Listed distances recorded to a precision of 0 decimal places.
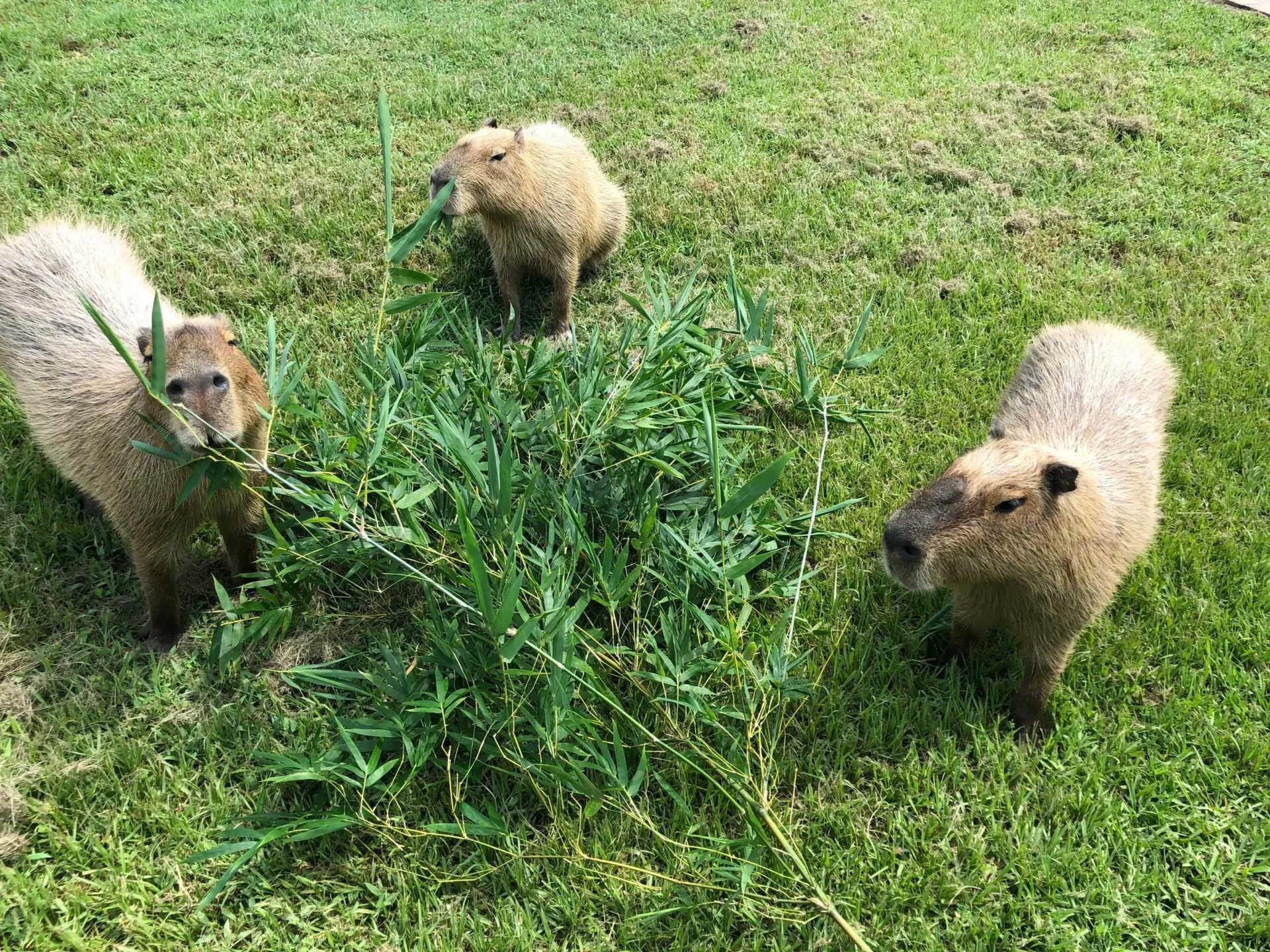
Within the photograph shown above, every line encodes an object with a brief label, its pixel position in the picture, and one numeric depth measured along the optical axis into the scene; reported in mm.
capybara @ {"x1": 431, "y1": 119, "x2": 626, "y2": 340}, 3754
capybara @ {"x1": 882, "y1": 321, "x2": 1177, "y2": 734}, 2152
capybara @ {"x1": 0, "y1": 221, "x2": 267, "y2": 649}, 2324
